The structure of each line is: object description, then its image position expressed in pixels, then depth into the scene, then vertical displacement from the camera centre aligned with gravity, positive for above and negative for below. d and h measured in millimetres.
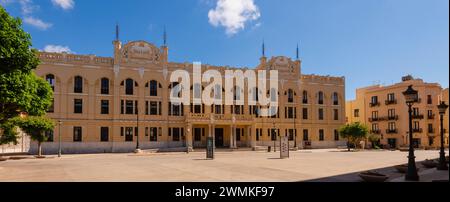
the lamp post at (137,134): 44062 -2039
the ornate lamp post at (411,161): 14516 -1720
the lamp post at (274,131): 56509 -2028
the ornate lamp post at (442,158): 18406 -2013
